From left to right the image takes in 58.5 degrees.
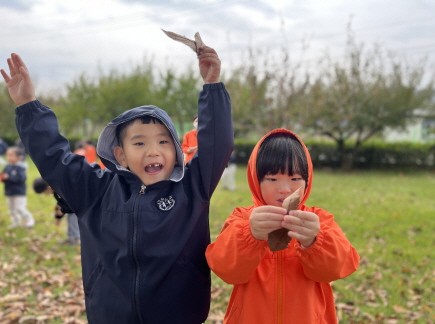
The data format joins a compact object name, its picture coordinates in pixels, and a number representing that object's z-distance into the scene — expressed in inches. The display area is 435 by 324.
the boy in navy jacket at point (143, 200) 67.5
